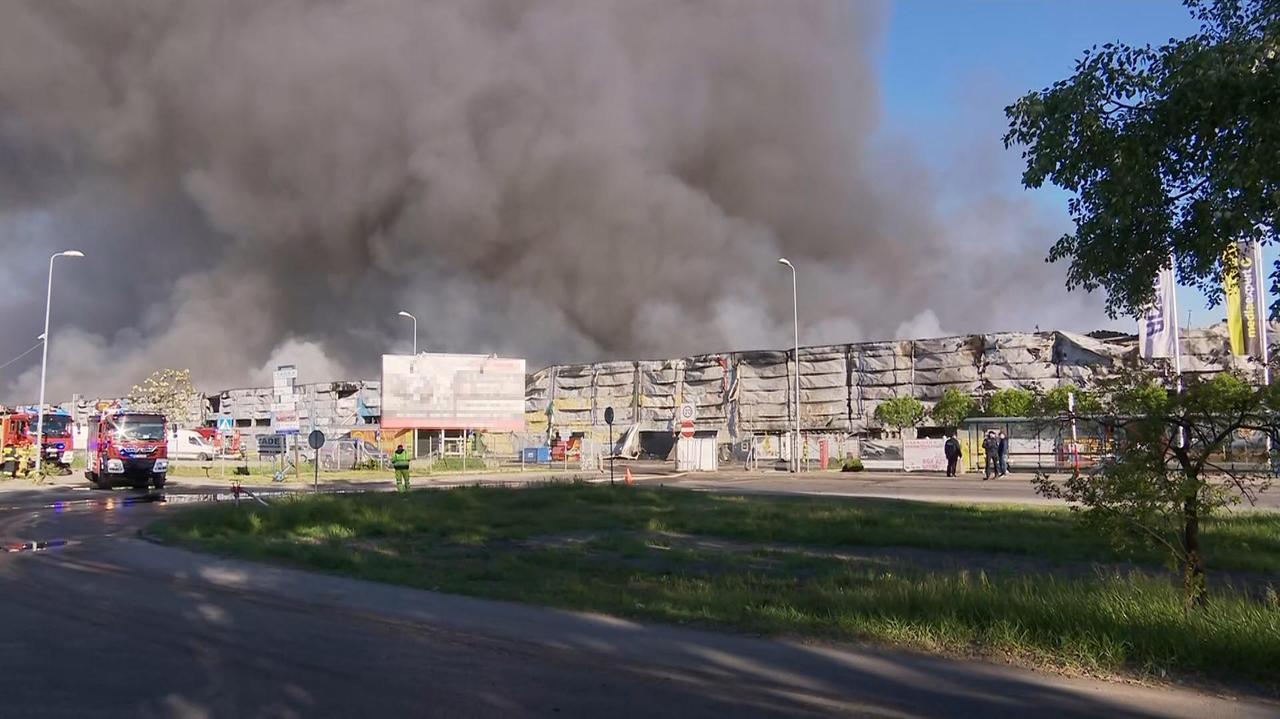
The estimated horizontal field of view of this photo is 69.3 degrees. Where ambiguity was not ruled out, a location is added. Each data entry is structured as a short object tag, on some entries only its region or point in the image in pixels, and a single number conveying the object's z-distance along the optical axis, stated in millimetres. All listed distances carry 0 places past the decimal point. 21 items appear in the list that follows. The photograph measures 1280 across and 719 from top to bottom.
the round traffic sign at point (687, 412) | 37312
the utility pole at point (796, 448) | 38875
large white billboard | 50562
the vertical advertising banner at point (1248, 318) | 26512
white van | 51875
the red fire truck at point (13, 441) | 37562
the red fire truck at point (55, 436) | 39500
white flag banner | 29109
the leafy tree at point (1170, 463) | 6395
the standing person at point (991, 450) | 31086
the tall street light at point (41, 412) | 33062
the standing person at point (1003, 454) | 31672
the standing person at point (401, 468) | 22516
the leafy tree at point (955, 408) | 46031
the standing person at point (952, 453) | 32938
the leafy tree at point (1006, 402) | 42438
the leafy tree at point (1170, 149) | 6164
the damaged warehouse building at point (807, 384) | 45594
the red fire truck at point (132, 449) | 27578
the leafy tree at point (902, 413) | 48344
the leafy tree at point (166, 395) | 67062
